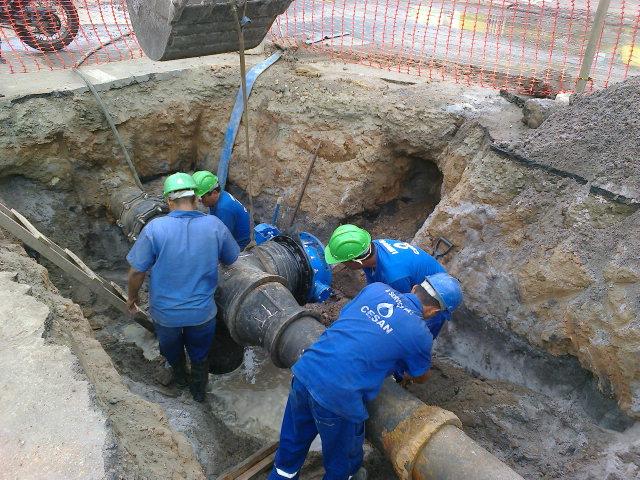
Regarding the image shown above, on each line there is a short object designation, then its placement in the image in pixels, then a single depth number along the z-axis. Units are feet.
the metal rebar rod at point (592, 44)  15.62
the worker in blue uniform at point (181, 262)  12.44
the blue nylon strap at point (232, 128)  20.21
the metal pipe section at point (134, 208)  15.99
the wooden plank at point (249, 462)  12.17
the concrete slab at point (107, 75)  18.49
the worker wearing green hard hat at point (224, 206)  15.98
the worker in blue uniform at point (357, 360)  9.75
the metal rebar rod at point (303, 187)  19.15
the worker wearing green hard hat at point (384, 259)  12.34
